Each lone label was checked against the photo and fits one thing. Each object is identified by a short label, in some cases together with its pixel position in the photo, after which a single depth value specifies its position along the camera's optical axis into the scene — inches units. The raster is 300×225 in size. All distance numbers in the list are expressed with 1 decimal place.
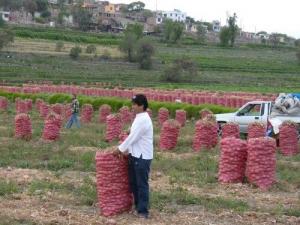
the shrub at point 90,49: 3651.3
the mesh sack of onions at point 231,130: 752.3
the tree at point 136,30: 3981.3
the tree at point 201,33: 5316.9
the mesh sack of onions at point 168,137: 726.5
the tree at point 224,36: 4781.0
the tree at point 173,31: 4603.8
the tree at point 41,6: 6115.2
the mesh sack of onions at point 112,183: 372.8
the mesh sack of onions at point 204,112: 1096.0
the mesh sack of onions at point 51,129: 803.4
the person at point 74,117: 1040.8
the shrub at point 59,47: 3688.5
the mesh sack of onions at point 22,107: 1364.4
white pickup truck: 844.0
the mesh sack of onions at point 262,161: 470.0
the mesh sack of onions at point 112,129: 819.4
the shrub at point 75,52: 3474.4
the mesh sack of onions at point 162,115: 1115.3
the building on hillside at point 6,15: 5330.7
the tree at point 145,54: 3462.1
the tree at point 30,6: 5895.7
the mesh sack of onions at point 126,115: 1134.8
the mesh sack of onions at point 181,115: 1114.9
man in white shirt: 362.3
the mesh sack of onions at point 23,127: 808.9
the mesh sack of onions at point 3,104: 1521.9
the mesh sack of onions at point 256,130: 735.1
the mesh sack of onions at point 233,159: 483.8
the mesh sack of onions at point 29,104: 1426.4
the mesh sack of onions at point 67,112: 1241.6
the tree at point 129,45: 3616.4
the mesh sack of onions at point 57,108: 1233.1
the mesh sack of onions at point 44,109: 1300.9
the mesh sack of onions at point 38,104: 1421.0
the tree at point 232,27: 4817.9
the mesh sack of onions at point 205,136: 716.0
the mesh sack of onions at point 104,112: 1203.7
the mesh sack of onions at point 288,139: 706.8
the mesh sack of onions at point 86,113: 1222.9
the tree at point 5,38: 3339.1
